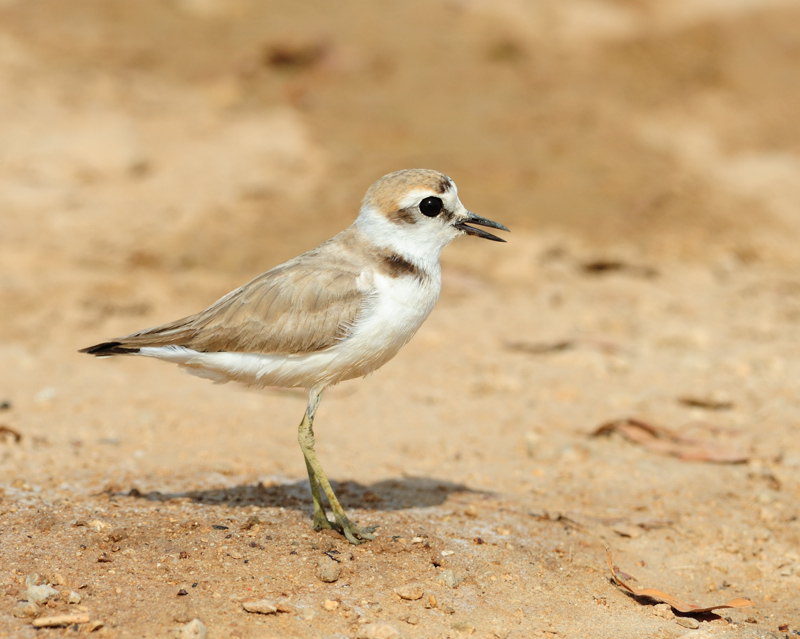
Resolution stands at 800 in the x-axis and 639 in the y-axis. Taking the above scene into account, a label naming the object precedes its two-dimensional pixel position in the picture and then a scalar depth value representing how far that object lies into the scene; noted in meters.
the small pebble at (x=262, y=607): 8.37
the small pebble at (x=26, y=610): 8.07
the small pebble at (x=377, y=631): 8.16
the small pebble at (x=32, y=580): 8.51
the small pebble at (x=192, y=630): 7.85
